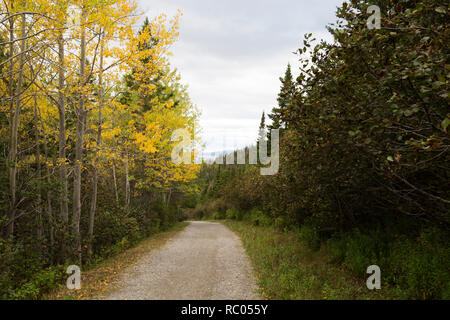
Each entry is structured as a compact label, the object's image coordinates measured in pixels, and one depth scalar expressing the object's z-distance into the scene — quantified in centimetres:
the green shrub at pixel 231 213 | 2856
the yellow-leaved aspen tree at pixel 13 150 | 717
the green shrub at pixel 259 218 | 1747
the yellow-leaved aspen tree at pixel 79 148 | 881
